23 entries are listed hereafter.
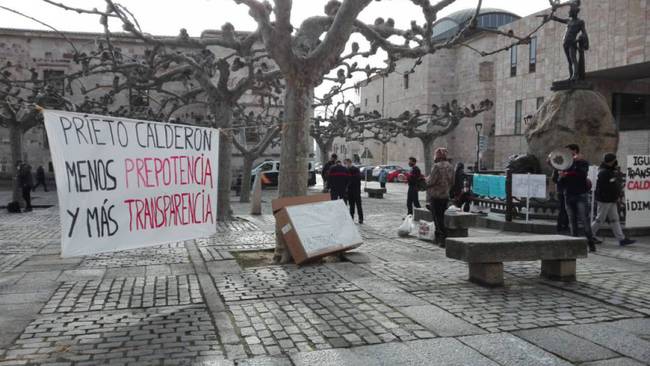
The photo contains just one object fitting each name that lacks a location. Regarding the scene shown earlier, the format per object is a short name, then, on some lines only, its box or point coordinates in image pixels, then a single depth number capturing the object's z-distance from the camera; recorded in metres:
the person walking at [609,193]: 9.85
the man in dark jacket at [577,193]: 9.51
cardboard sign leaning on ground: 8.16
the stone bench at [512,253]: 6.60
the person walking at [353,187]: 14.55
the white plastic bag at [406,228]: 11.60
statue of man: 13.57
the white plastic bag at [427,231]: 10.76
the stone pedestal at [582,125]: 13.23
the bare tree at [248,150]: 20.80
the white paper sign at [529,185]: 12.34
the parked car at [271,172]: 34.62
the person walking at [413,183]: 14.82
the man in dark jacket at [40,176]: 31.79
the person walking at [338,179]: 14.66
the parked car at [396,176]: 47.38
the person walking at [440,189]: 9.95
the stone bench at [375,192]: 26.77
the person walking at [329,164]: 16.30
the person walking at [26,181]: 19.13
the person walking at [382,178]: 30.90
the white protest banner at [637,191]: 11.04
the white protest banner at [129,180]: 5.53
